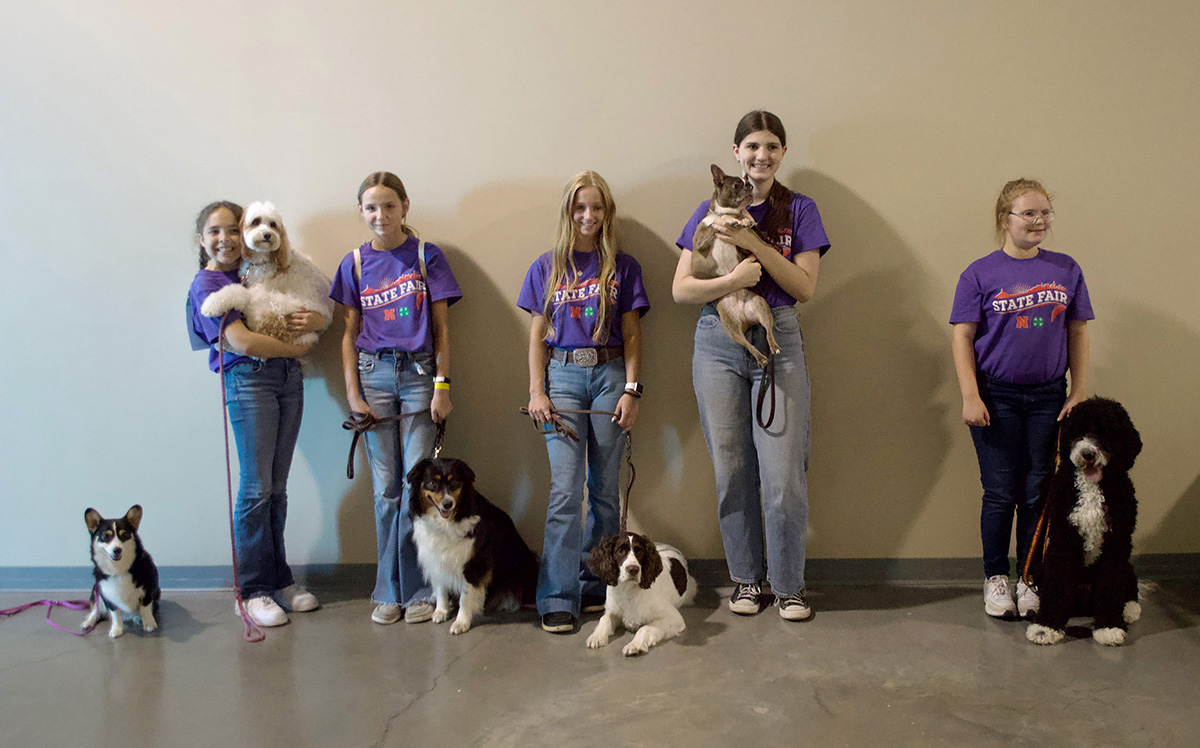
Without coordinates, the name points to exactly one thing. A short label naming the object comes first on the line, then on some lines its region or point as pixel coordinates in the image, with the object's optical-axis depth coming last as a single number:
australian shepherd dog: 2.44
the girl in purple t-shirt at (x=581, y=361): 2.55
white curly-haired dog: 2.58
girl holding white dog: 2.62
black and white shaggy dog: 2.22
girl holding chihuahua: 2.42
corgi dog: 2.51
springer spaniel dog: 2.28
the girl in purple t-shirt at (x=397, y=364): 2.66
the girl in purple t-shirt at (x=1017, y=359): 2.42
